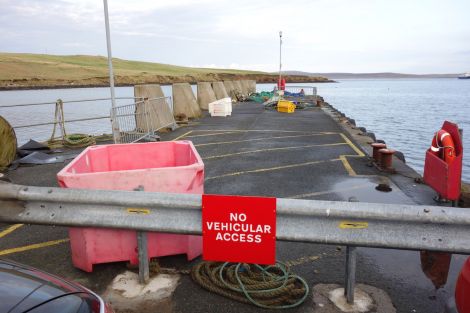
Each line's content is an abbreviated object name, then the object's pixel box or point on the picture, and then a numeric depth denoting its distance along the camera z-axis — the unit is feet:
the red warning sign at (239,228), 11.89
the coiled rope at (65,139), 45.30
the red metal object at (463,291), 9.66
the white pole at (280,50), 142.73
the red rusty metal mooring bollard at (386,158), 31.73
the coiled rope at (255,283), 13.07
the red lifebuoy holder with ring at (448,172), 23.02
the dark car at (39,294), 6.59
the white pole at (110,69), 42.96
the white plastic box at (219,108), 77.92
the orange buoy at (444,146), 23.98
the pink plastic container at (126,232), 14.24
